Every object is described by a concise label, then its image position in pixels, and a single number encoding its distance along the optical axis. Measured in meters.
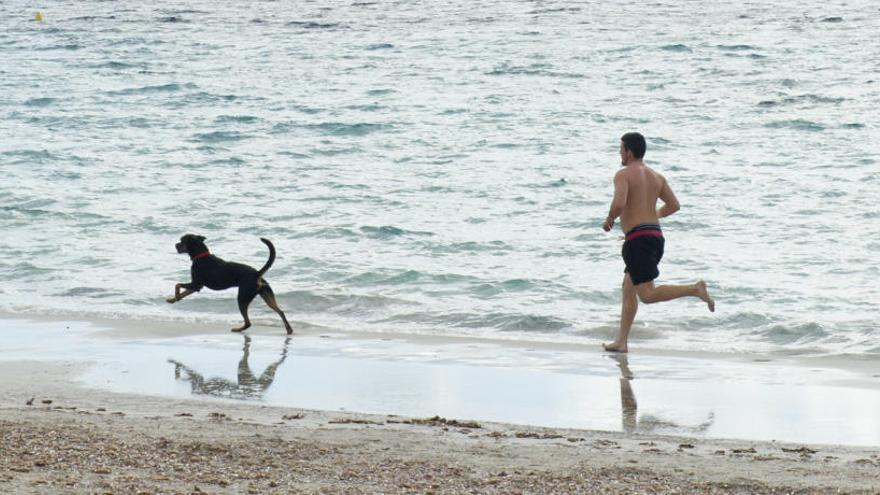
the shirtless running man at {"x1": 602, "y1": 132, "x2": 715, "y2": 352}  18.08
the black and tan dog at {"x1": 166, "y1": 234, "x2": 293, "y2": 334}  20.37
